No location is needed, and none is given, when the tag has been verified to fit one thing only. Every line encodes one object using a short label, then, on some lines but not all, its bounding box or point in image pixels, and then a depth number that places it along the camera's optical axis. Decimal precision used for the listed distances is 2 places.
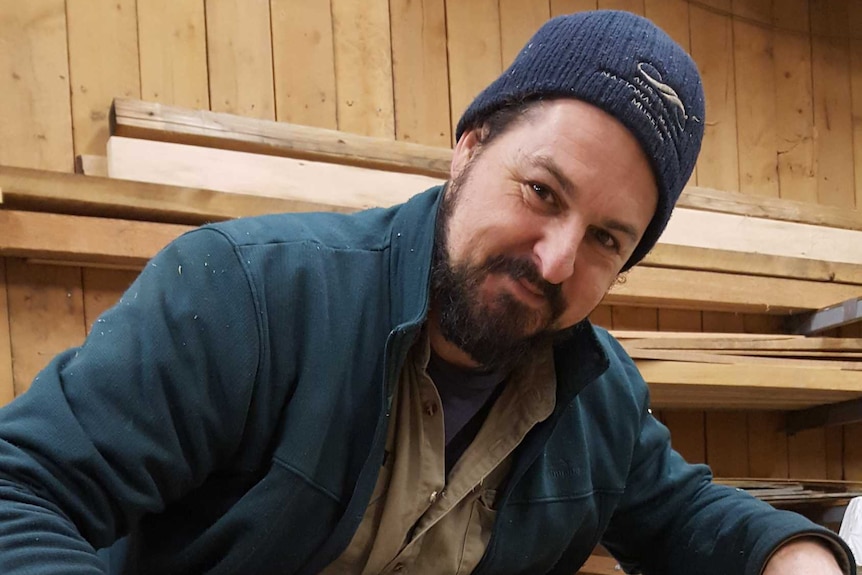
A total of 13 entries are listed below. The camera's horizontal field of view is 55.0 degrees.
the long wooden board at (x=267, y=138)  1.82
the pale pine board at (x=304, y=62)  2.10
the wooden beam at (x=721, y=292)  2.30
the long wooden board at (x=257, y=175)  1.79
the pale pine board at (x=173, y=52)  1.95
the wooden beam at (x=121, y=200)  1.60
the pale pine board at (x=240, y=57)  2.03
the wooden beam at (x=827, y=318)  2.45
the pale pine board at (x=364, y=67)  2.18
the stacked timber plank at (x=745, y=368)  2.12
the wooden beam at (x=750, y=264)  2.33
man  0.82
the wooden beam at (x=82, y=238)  1.62
